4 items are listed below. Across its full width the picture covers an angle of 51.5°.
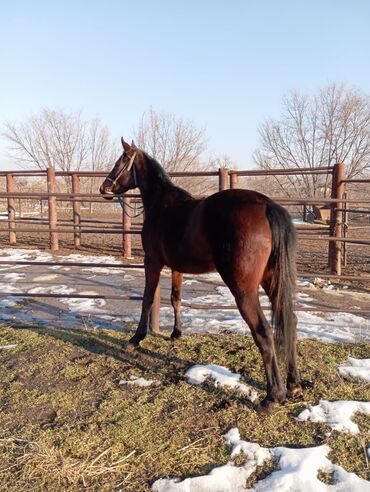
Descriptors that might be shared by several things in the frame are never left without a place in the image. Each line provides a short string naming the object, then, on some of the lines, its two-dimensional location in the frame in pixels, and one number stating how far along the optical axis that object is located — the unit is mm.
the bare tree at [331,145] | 18391
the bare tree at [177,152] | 19814
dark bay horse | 2543
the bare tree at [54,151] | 22595
